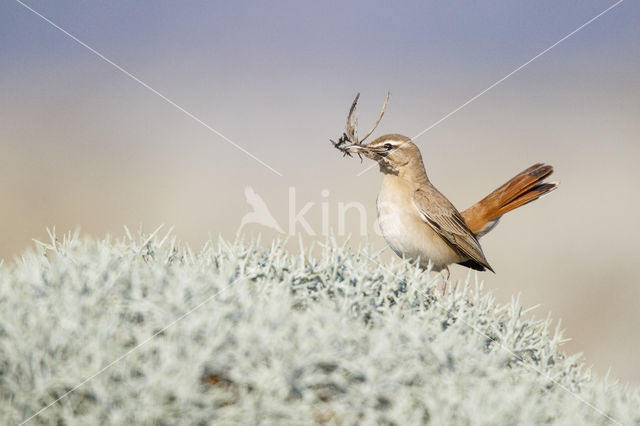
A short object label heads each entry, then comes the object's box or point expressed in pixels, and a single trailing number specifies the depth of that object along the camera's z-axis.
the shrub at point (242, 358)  5.28
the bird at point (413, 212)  7.97
